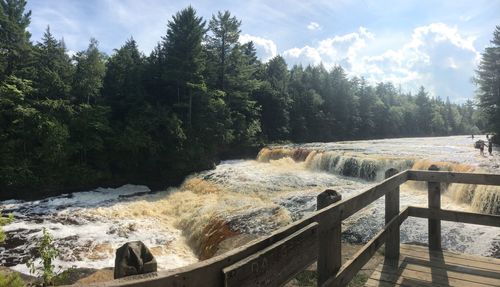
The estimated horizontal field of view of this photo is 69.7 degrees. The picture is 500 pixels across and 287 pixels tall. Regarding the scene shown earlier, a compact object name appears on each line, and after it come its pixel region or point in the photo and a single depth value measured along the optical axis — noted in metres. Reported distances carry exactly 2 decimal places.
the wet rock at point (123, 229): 13.99
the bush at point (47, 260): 6.49
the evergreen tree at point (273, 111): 50.12
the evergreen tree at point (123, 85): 31.04
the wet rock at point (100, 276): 8.98
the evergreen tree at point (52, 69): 29.20
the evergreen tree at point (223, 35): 42.91
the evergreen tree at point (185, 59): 31.80
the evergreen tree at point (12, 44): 30.83
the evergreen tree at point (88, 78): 31.80
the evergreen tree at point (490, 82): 40.49
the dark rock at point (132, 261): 1.42
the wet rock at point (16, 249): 11.84
